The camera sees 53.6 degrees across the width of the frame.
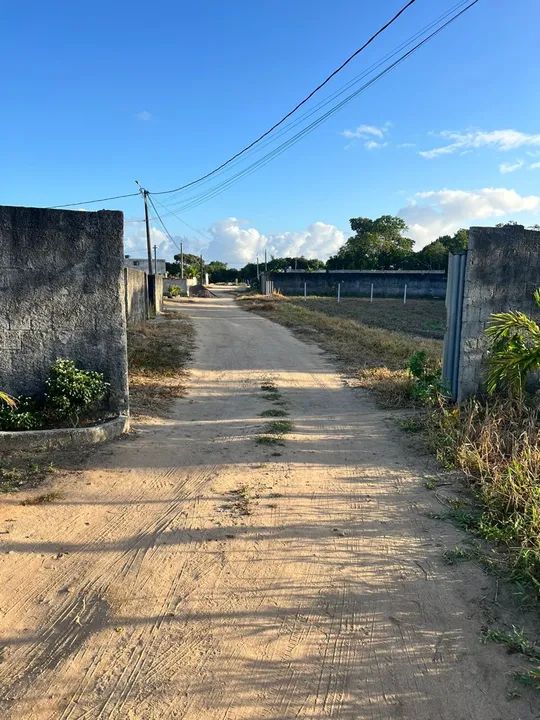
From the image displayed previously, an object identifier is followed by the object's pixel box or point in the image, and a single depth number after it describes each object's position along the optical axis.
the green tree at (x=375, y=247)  58.69
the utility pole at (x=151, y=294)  22.60
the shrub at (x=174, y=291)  48.16
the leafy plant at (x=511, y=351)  5.48
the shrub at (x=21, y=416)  5.11
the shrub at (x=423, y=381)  6.42
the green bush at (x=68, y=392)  5.26
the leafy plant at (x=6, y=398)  4.42
